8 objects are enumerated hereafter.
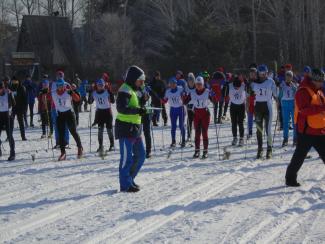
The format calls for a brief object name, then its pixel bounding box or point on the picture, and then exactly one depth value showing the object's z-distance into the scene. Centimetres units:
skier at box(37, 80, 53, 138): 1555
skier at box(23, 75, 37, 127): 2021
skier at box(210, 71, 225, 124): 1872
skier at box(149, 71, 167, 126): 1849
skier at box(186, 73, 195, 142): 1260
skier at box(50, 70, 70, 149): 1256
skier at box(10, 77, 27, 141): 1552
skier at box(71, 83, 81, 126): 1880
